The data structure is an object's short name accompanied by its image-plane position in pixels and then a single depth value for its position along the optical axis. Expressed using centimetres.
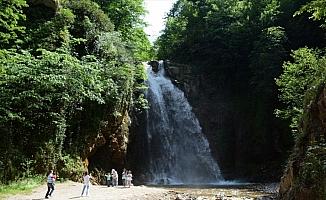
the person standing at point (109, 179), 2297
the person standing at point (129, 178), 2266
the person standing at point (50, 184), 1666
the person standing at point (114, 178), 2339
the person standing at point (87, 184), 1797
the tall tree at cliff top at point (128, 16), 3703
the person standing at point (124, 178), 2325
